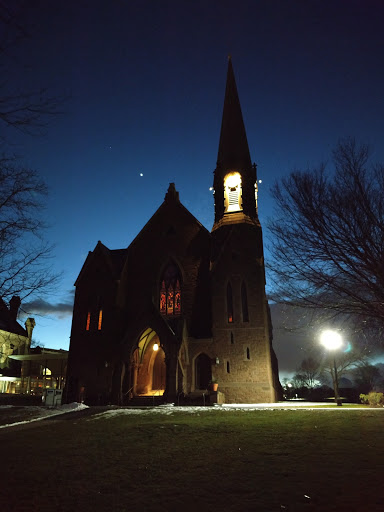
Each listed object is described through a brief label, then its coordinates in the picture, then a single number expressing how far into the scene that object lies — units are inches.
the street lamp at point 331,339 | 722.8
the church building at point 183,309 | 927.2
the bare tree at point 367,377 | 1577.8
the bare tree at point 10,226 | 298.2
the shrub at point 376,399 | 755.7
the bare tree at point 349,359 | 1423.5
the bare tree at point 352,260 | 404.2
